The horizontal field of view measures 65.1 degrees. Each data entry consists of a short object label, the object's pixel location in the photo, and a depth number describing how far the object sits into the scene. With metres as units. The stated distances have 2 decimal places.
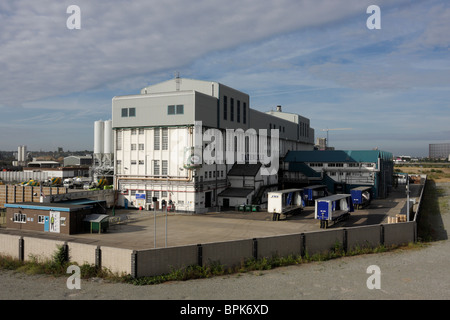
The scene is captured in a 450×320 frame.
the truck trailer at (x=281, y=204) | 38.16
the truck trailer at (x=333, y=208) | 33.34
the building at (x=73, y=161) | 119.57
